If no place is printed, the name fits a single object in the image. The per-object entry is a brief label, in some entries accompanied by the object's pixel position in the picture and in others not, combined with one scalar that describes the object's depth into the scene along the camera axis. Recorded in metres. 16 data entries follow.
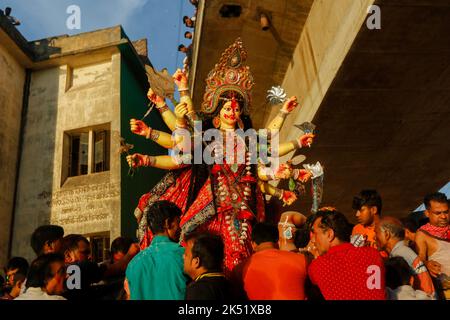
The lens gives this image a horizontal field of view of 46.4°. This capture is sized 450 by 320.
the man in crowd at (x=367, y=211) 5.32
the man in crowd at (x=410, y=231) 4.68
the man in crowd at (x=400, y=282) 3.73
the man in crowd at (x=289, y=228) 5.02
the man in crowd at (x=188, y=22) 13.18
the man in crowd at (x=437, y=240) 4.39
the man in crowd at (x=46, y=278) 3.63
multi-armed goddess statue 5.53
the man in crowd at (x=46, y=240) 4.80
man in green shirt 3.51
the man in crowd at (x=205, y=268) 3.31
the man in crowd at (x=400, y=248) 4.00
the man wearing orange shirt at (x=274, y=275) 3.54
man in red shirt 3.40
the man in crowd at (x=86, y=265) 4.49
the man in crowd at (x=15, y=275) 5.23
